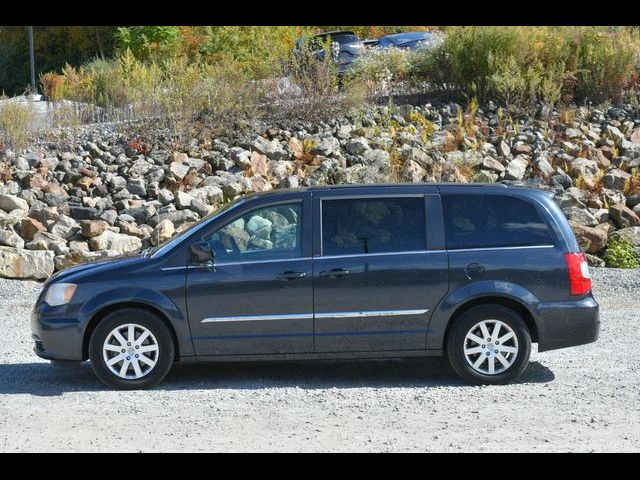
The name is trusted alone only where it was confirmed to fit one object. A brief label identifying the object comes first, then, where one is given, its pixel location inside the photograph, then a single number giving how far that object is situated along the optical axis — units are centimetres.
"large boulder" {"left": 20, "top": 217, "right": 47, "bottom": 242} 1545
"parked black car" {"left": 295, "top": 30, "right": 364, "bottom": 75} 2155
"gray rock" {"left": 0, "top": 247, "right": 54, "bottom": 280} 1431
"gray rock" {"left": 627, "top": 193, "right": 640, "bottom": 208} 1739
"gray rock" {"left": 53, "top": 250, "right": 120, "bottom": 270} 1474
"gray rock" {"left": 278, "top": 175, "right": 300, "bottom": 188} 1675
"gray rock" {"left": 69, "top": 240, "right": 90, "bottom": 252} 1505
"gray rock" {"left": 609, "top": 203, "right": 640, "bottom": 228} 1659
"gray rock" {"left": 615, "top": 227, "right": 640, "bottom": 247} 1590
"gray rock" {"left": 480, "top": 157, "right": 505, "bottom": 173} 1803
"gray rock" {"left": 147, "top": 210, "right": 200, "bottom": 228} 1583
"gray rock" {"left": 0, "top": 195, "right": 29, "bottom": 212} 1627
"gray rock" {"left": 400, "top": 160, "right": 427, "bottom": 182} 1716
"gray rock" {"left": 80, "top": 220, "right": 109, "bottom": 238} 1544
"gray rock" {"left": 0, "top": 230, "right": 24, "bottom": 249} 1498
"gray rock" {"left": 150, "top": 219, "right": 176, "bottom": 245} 1519
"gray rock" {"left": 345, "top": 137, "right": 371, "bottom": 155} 1819
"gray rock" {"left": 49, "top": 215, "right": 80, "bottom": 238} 1555
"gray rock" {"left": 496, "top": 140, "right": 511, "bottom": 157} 1867
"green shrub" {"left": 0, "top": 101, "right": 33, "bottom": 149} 1828
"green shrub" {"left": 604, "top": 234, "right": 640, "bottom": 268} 1530
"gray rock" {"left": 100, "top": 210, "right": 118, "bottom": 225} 1609
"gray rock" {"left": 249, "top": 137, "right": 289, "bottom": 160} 1816
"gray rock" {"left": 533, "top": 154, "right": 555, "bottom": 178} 1800
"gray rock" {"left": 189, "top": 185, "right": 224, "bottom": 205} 1669
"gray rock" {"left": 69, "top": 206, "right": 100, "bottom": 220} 1627
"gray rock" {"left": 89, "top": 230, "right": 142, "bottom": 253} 1523
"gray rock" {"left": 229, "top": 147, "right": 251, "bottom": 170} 1777
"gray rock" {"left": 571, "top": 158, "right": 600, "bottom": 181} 1801
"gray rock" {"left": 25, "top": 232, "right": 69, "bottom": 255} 1494
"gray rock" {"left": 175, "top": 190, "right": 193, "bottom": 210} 1639
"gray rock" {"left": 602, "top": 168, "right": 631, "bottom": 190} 1792
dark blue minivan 885
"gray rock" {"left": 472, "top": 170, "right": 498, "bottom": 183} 1738
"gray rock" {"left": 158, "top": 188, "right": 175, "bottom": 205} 1666
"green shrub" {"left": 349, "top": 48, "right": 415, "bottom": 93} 2178
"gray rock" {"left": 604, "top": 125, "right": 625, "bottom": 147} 1938
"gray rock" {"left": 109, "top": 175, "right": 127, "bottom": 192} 1716
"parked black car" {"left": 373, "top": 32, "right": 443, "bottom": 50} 2899
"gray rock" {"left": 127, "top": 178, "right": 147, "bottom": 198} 1697
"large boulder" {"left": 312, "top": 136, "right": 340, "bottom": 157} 1817
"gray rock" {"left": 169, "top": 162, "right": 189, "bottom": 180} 1741
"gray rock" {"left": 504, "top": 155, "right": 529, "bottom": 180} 1786
